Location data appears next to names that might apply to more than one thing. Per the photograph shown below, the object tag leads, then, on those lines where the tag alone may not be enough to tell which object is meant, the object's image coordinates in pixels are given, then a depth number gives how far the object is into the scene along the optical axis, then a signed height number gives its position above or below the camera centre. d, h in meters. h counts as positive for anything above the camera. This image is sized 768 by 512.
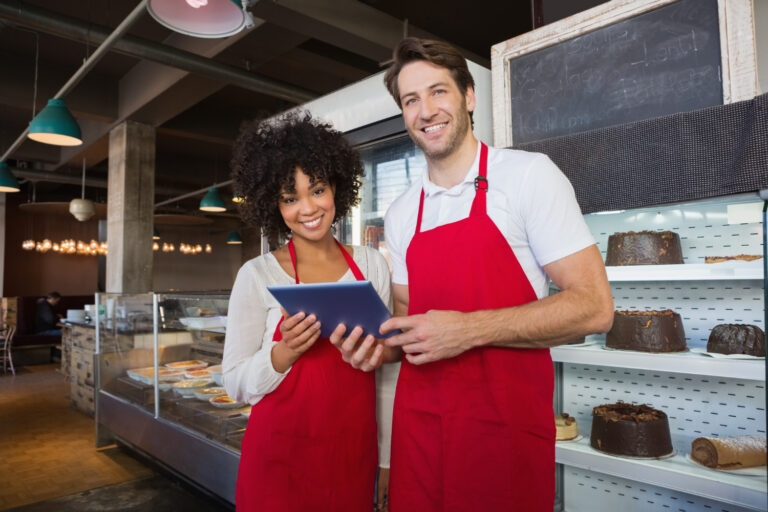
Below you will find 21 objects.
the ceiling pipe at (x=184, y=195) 10.65 +1.68
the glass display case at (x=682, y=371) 1.80 -0.43
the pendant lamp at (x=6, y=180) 6.60 +1.18
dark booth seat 10.73 -1.11
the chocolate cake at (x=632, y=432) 1.98 -0.64
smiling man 1.18 -0.09
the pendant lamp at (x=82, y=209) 8.30 +1.01
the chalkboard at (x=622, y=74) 1.79 +0.78
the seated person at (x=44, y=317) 11.20 -1.03
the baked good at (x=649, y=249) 2.07 +0.10
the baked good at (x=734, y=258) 1.89 +0.06
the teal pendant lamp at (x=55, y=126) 4.36 +1.25
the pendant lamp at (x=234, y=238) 15.41 +1.00
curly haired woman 1.44 -0.31
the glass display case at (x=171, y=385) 3.10 -0.85
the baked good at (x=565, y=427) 2.22 -0.68
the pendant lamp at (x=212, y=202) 8.41 +1.14
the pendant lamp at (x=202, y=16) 2.82 +1.46
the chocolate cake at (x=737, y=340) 1.85 -0.25
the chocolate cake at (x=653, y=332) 2.03 -0.24
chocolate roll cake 1.71 -0.63
